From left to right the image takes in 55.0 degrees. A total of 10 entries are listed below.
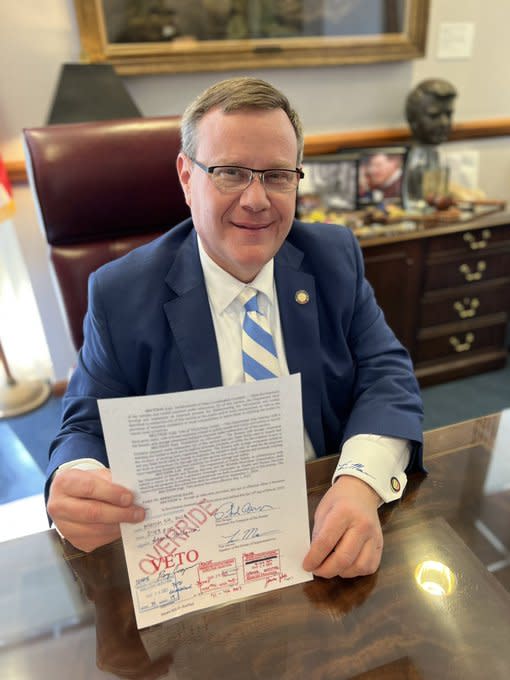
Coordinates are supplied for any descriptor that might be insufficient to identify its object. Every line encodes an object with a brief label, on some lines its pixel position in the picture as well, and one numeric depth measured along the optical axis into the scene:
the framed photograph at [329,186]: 2.22
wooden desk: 0.57
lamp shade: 1.83
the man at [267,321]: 0.76
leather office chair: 1.21
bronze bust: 2.21
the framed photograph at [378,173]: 2.30
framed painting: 1.91
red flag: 1.85
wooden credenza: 2.16
